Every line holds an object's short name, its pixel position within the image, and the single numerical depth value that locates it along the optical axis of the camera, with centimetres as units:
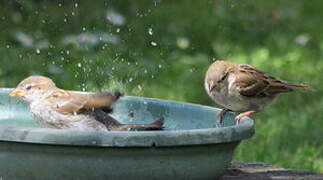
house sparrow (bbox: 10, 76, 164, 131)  731
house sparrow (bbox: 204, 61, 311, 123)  1093
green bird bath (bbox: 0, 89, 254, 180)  620
